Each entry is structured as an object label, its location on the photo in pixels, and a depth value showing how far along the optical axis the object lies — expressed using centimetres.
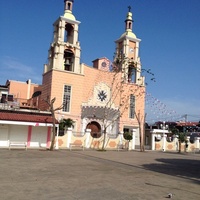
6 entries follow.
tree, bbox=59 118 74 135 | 2975
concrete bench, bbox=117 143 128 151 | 3007
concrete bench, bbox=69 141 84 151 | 2684
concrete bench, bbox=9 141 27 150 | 2319
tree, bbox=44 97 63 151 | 2322
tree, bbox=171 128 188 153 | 3266
